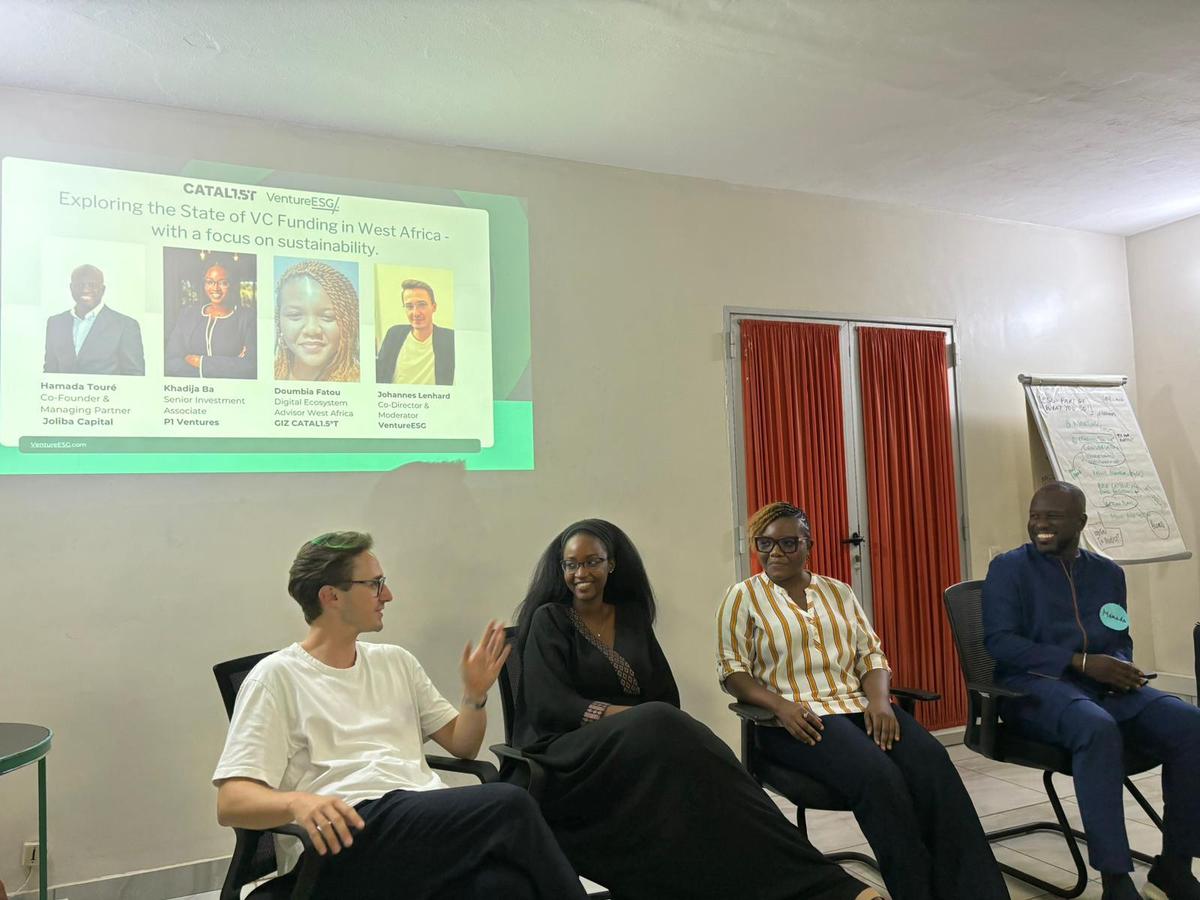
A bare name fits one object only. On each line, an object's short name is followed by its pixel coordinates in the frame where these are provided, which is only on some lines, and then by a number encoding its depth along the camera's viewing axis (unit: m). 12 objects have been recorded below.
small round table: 2.26
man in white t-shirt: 1.91
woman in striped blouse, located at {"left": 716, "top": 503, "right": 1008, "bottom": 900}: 2.38
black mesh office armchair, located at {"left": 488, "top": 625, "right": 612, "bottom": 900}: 2.40
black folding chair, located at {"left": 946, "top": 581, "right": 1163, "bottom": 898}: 2.78
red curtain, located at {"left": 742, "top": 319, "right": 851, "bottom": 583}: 4.08
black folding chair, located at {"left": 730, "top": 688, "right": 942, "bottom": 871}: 2.57
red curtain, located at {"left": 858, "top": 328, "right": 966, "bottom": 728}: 4.31
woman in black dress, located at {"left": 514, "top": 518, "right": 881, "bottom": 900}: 2.23
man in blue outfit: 2.57
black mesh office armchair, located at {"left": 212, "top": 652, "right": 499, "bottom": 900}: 1.84
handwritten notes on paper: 4.54
